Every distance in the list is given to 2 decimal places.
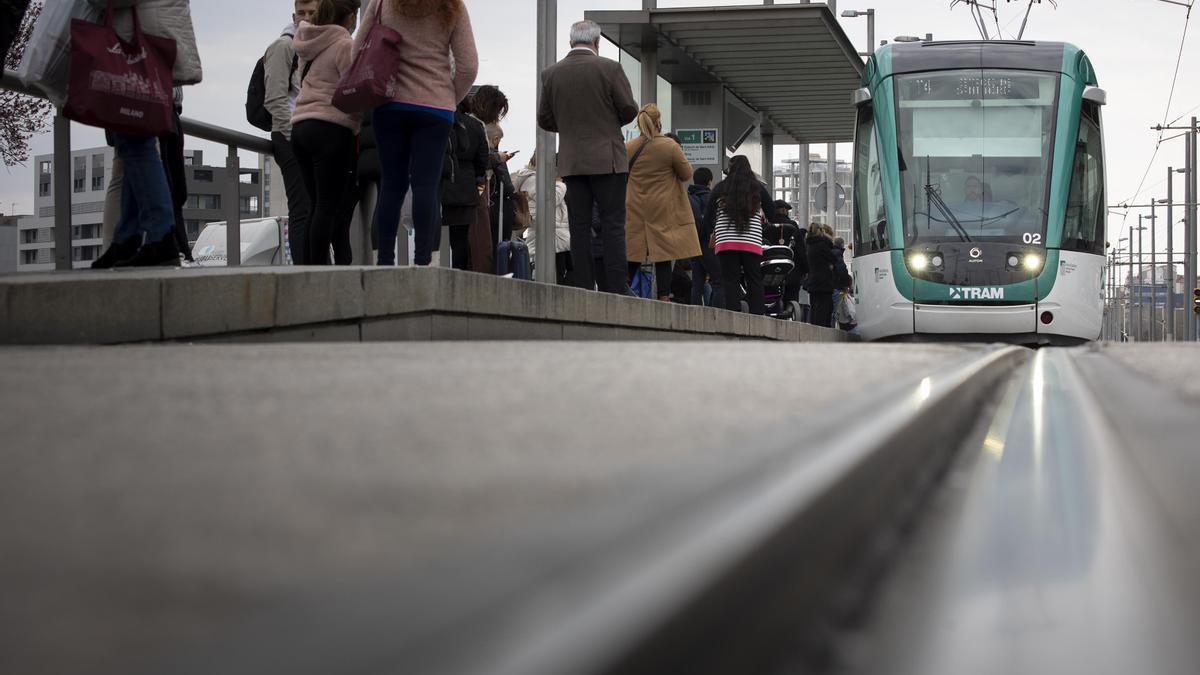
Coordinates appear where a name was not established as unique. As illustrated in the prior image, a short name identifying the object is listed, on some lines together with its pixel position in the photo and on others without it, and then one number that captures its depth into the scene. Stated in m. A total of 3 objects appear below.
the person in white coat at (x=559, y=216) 12.69
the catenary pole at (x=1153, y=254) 74.31
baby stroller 16.39
